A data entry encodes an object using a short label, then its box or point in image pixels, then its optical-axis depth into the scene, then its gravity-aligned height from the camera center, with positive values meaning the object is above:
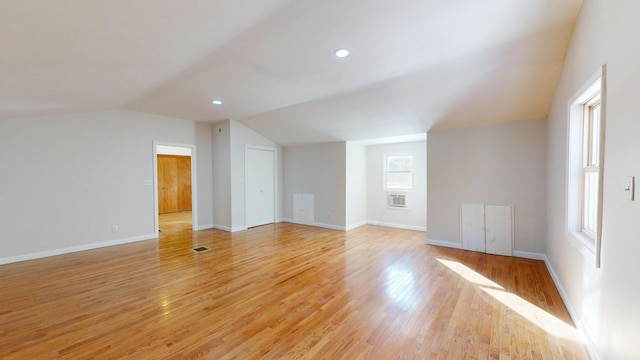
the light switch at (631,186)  1.30 -0.08
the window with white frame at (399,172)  6.28 +0.03
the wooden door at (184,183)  9.42 -0.28
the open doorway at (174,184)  8.83 -0.29
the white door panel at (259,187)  6.34 -0.31
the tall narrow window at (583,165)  2.18 +0.06
